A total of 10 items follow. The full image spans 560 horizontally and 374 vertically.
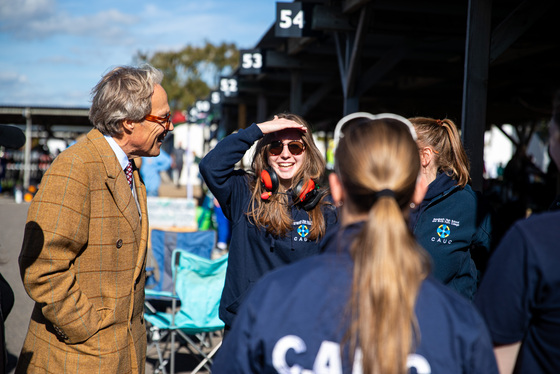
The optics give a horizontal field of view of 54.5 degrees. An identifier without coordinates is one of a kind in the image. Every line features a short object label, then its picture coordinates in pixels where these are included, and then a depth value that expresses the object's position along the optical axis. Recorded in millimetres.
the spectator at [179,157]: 24094
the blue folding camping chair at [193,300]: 4742
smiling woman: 2713
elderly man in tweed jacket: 2168
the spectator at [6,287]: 1938
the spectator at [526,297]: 1411
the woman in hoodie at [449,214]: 2959
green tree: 45750
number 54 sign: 6688
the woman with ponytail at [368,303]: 1259
